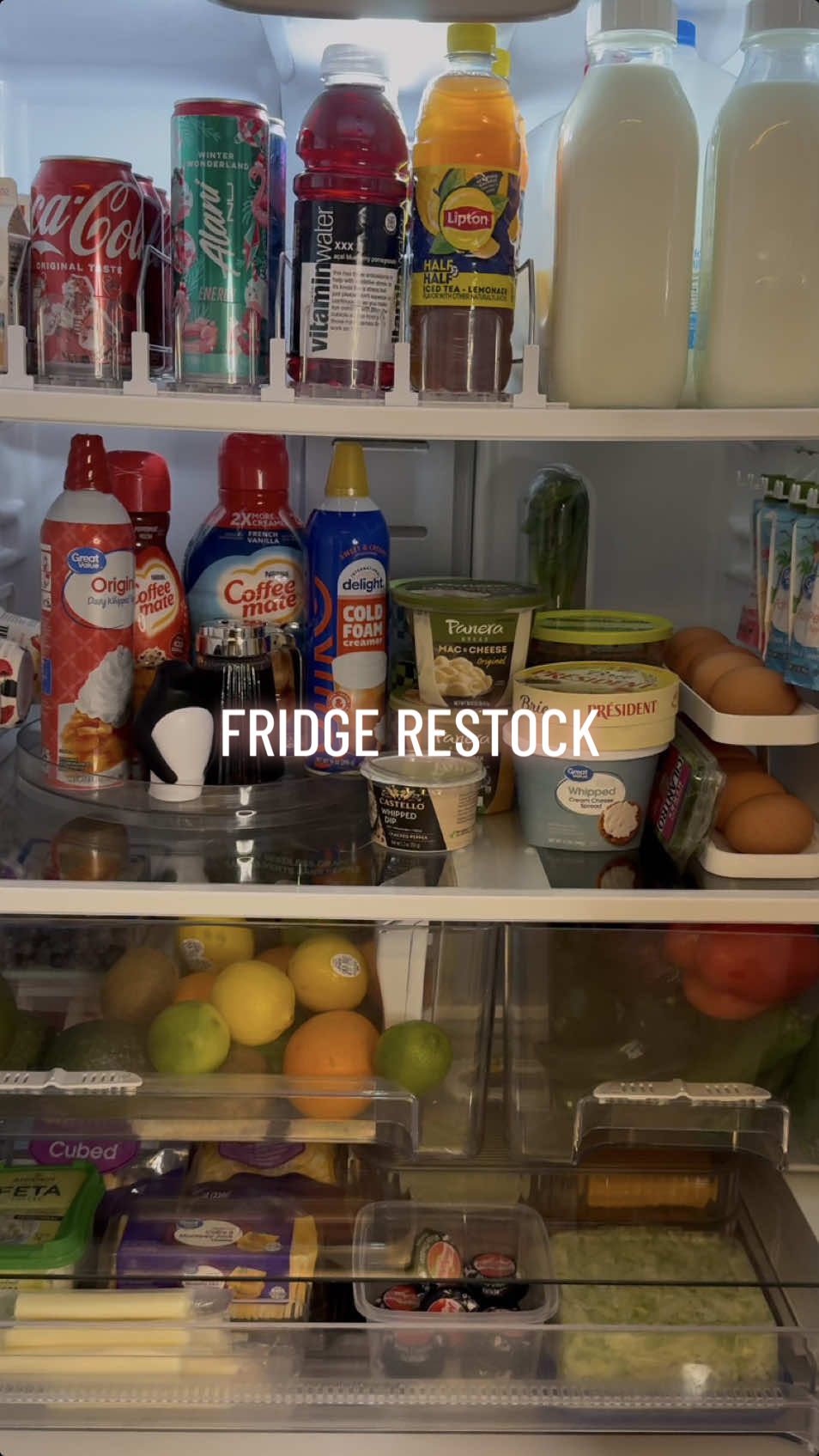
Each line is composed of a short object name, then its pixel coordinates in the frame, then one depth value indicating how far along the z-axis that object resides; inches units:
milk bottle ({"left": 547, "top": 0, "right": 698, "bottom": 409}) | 40.3
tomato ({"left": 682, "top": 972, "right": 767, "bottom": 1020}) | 44.4
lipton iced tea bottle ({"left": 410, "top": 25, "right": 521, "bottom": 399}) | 41.2
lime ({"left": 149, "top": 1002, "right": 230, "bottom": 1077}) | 44.4
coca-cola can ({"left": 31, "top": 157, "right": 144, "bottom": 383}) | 41.0
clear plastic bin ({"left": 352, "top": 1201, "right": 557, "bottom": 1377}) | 42.0
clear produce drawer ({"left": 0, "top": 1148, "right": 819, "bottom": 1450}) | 41.1
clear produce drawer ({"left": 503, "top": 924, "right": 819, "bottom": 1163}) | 44.1
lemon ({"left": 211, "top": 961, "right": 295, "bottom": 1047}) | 44.2
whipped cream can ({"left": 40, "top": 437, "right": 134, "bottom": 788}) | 45.3
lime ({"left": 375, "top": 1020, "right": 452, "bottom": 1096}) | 44.9
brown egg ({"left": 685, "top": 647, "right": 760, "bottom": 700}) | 48.1
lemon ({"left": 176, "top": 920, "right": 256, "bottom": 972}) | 44.3
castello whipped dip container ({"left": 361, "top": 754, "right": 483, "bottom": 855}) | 44.5
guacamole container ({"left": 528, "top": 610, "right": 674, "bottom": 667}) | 49.4
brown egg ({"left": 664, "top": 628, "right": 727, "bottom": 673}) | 52.4
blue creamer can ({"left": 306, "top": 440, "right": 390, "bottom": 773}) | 48.0
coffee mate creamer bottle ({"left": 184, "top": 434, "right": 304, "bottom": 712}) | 49.7
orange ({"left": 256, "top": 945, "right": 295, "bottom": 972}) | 44.4
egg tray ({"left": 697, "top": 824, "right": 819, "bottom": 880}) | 44.4
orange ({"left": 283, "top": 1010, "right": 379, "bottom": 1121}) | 44.6
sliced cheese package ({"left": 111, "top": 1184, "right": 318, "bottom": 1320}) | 42.5
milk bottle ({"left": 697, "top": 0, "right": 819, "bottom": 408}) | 40.3
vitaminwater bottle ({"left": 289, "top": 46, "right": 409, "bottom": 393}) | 41.2
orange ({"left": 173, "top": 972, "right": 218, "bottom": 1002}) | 44.6
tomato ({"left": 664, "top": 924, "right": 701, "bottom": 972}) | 43.9
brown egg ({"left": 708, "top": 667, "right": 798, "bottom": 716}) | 46.1
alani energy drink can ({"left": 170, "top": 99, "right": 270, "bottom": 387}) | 41.1
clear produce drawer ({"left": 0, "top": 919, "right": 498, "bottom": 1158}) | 44.3
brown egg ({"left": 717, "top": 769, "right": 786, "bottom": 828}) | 45.9
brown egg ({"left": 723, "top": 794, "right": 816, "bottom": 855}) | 44.6
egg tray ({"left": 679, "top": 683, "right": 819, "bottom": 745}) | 45.5
